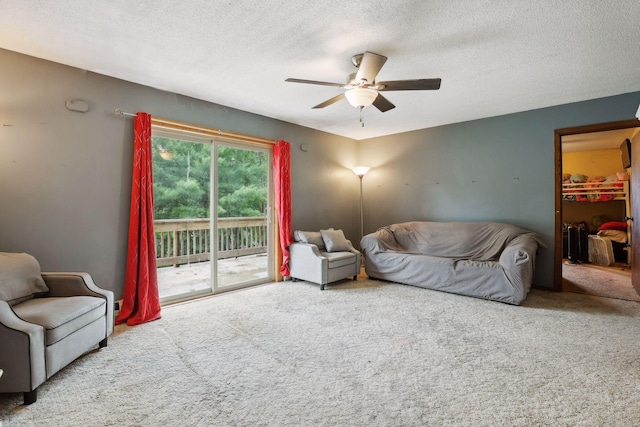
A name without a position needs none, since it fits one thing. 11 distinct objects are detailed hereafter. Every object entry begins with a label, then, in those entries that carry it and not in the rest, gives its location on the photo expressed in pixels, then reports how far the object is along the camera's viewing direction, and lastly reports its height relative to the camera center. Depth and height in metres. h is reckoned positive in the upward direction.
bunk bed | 5.62 +0.19
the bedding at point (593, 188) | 6.04 +0.45
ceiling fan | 2.42 +1.08
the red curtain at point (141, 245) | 3.09 -0.32
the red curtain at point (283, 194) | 4.55 +0.28
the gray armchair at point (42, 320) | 1.76 -0.70
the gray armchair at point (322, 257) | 4.25 -0.66
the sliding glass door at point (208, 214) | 3.74 -0.01
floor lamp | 5.67 +0.79
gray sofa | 3.50 -0.63
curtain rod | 3.39 +1.05
